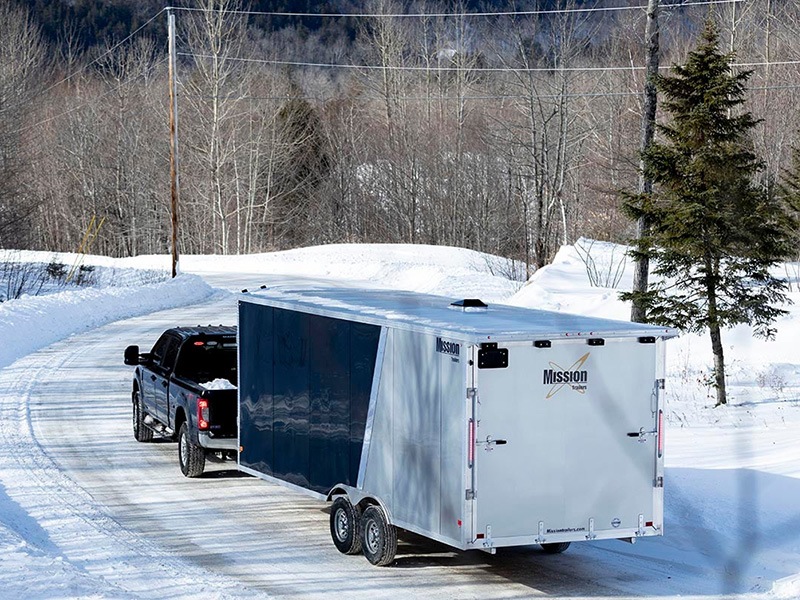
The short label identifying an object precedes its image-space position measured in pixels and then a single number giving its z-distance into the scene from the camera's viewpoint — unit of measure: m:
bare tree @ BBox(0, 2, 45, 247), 47.84
